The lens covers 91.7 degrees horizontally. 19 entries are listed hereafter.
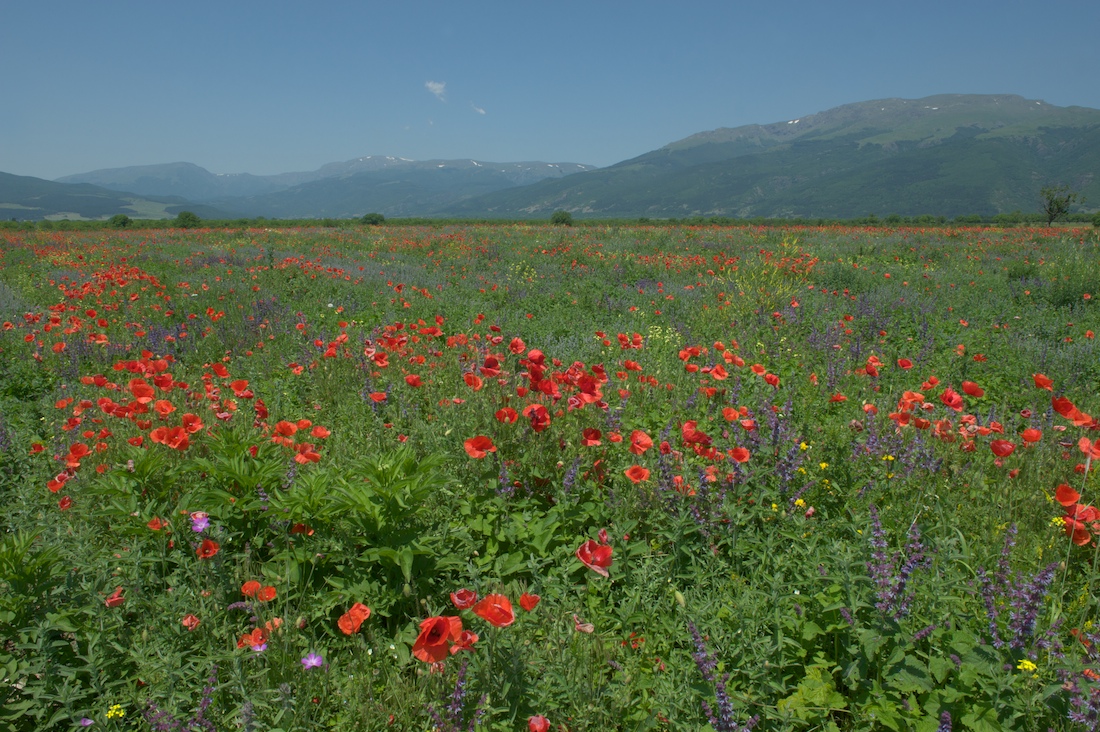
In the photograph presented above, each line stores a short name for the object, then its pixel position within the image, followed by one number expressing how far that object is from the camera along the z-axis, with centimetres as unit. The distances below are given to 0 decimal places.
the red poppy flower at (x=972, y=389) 261
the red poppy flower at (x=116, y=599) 181
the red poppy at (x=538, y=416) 263
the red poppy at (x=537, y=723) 148
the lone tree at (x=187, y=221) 3575
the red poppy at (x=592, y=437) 263
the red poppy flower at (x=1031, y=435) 255
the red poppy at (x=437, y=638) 136
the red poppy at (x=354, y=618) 172
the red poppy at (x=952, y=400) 260
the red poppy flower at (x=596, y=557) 168
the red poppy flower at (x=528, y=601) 148
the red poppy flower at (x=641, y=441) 243
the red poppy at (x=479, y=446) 239
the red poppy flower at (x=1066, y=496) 190
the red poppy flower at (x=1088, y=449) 201
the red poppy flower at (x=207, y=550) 194
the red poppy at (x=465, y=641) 147
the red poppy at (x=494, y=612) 137
